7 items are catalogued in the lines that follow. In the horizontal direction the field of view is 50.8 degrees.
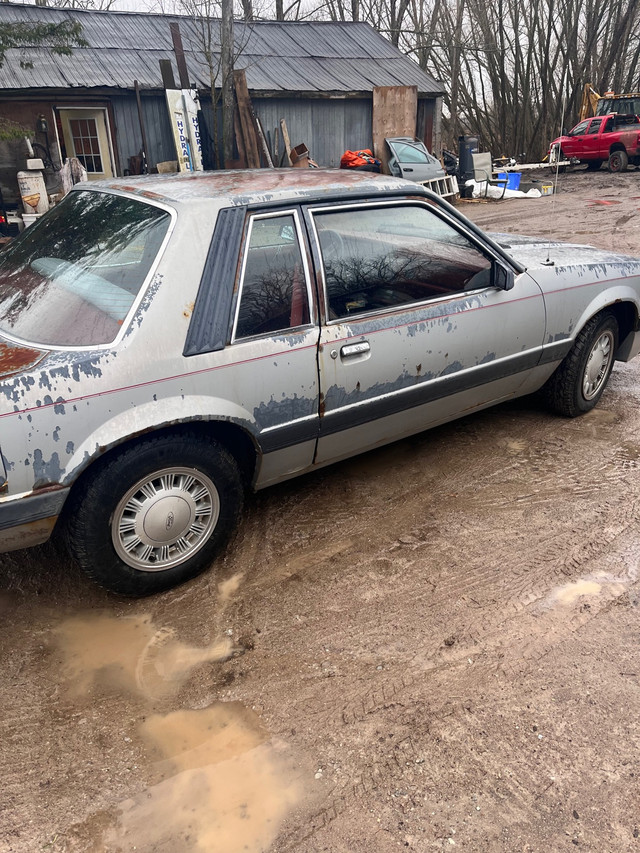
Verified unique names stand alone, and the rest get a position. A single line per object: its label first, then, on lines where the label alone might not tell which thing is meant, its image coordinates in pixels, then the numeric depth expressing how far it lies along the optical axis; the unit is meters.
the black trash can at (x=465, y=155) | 17.67
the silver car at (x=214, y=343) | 2.54
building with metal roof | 13.59
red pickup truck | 20.45
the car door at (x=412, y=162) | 15.70
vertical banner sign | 13.95
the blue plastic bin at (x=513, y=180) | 17.91
